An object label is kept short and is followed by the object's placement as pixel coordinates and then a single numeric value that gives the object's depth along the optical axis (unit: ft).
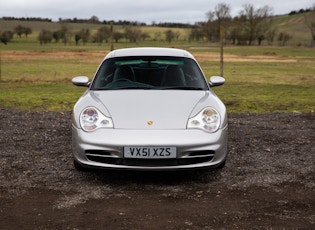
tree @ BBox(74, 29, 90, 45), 319.47
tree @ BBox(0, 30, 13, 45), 273.33
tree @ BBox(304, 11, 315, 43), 277.64
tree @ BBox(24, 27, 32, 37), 362.12
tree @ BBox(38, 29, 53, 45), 306.76
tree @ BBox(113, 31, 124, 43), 360.89
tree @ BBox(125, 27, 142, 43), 347.15
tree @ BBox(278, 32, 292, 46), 321.32
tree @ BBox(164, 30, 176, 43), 366.22
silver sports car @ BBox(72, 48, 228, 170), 14.52
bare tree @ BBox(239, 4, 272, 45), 306.76
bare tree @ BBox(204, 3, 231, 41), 304.50
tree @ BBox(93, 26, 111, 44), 330.48
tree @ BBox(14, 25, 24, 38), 361.53
